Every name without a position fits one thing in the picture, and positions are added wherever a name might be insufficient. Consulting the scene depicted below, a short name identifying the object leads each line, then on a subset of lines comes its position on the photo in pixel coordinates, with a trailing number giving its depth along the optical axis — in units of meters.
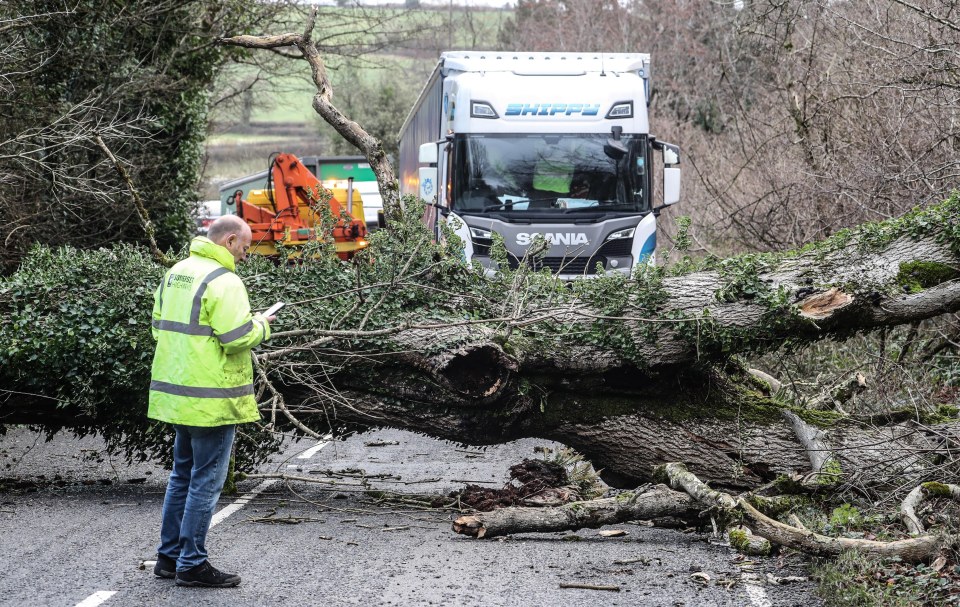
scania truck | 25.53
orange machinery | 33.09
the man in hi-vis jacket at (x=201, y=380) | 10.30
